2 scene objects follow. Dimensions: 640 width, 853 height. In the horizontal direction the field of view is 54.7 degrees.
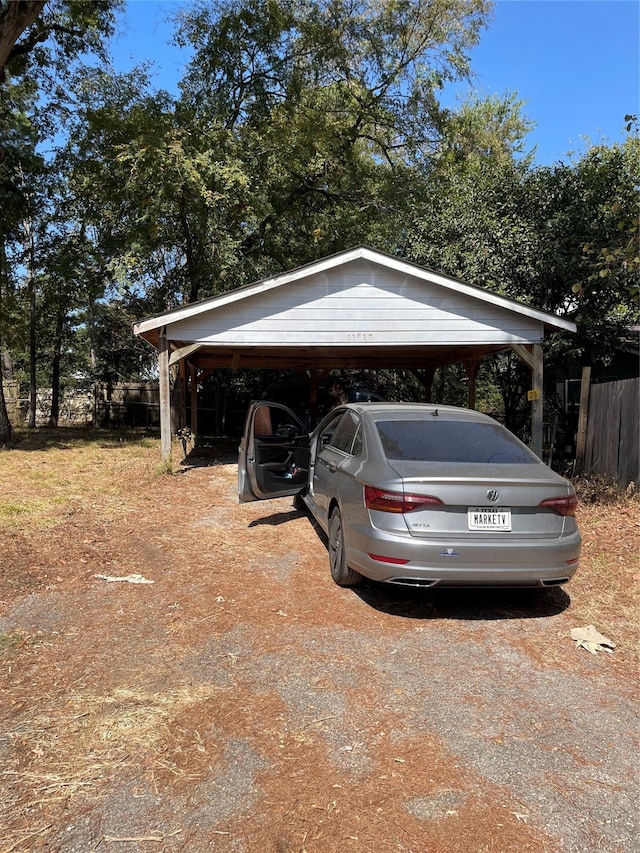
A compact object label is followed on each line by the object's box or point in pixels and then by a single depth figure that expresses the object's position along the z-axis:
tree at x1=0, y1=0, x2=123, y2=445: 15.80
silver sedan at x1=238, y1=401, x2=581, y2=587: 4.38
